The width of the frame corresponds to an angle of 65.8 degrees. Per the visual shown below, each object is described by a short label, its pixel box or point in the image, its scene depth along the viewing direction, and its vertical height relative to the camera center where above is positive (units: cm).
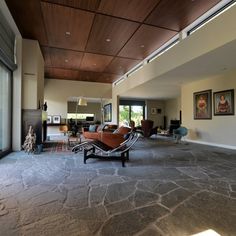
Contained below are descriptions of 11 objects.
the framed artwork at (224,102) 644 +63
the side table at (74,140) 683 -84
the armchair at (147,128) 950 -45
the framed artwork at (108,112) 1330 +53
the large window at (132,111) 1487 +70
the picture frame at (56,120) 1131 -5
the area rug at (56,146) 590 -99
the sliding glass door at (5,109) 505 +29
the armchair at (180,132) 772 -55
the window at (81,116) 1551 +28
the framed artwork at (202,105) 739 +62
